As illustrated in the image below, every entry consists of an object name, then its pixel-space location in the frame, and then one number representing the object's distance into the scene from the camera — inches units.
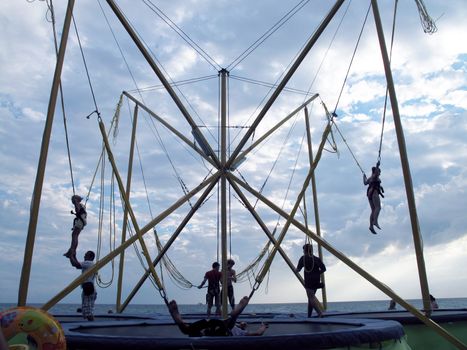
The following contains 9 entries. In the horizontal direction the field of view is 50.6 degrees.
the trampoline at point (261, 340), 167.3
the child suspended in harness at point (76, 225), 303.9
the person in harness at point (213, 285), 387.9
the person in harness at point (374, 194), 320.6
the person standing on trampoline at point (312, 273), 327.6
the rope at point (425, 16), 265.6
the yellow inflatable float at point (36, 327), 139.9
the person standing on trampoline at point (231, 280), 399.1
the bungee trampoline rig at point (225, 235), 174.6
